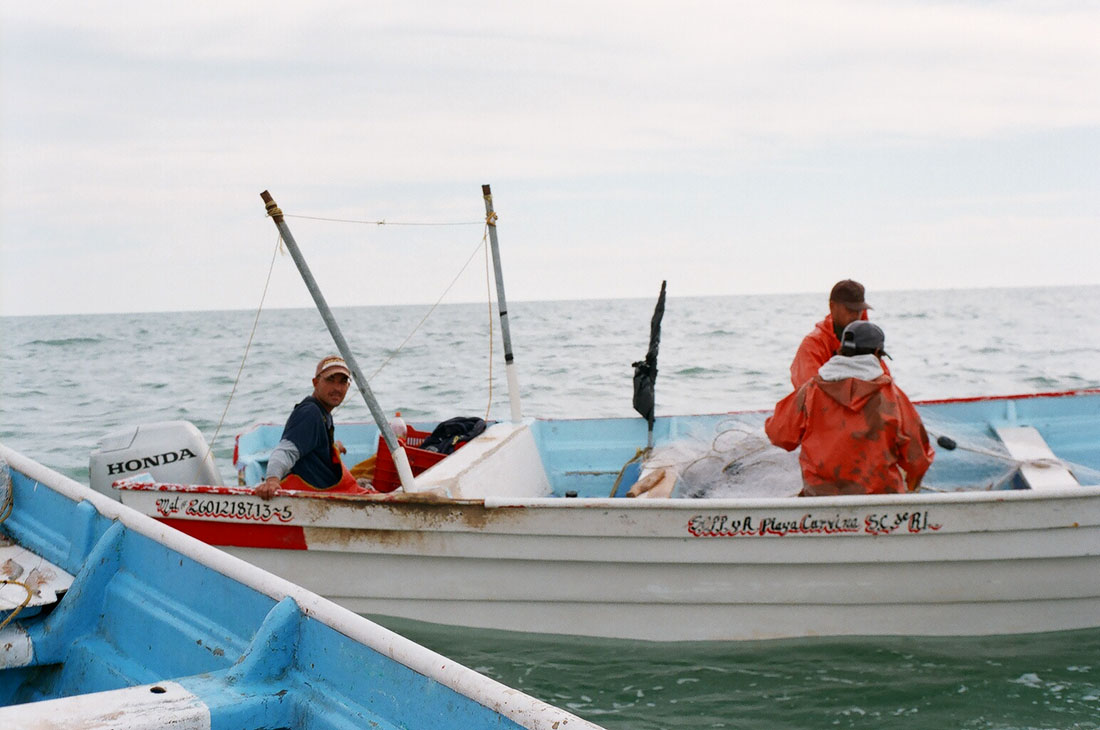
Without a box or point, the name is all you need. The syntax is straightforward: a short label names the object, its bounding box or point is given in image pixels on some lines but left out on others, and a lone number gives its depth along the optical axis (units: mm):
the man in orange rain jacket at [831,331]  5703
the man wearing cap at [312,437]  5840
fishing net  6395
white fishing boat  5344
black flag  7293
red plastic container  6992
